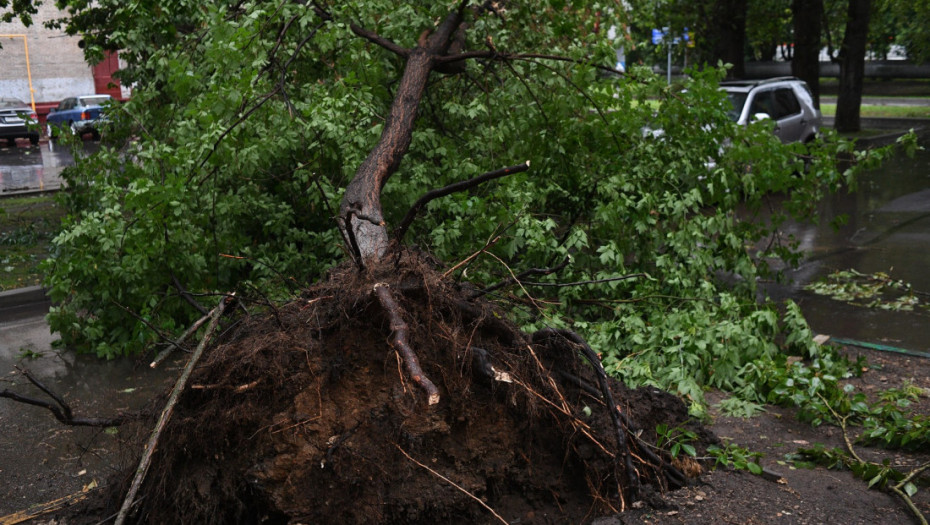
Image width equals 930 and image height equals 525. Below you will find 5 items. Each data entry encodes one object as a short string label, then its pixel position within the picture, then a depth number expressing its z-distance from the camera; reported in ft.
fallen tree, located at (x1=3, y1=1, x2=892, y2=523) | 12.86
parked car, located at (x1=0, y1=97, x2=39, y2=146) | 93.86
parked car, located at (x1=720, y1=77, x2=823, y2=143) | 49.60
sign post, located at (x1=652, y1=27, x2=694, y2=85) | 66.33
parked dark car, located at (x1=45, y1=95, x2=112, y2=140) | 98.84
